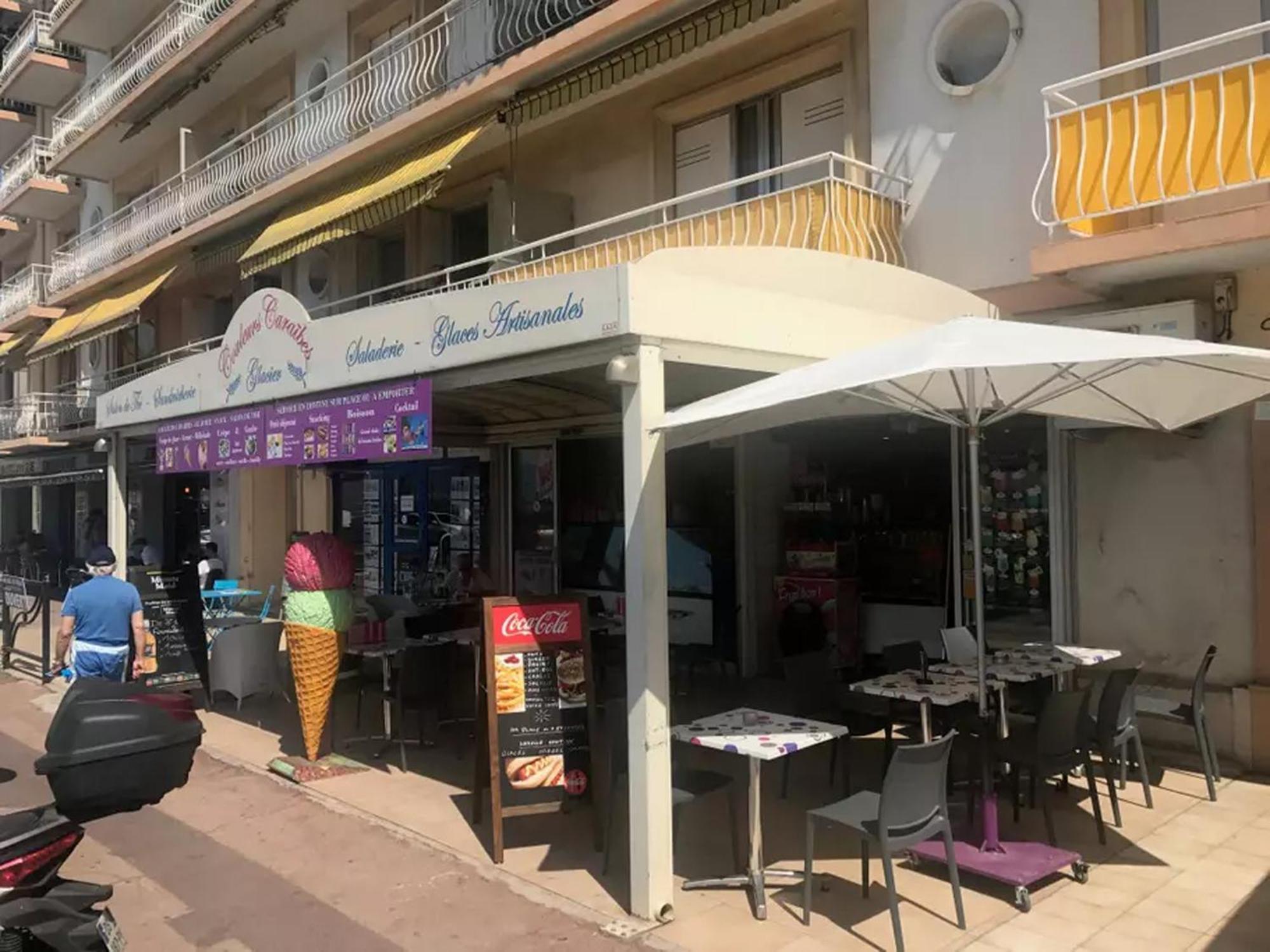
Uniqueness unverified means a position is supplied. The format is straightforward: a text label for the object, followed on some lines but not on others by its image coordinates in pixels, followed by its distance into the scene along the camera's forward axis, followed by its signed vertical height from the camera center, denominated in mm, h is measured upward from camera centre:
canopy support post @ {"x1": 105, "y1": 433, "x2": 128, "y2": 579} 11133 +50
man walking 7785 -944
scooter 3324 -1061
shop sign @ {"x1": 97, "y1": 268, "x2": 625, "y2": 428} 5090 +1013
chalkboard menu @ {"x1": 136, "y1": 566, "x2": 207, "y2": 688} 9500 -1186
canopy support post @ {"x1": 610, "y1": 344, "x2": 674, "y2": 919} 4777 -679
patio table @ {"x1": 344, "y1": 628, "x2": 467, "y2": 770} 7848 -1204
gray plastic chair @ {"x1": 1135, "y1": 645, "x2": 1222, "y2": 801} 6285 -1458
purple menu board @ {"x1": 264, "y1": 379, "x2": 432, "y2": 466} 6289 +504
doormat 7309 -1995
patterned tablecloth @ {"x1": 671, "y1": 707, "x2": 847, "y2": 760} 4832 -1236
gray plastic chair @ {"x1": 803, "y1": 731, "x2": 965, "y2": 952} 4316 -1470
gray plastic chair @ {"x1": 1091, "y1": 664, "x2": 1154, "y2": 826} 5598 -1335
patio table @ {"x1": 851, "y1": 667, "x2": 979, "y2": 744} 5547 -1170
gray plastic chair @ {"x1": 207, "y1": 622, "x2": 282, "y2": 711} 9641 -1529
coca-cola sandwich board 5602 -1195
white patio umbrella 4324 +539
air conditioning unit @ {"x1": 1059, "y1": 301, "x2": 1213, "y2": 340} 6898 +1146
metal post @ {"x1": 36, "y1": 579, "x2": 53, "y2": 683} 11570 -1446
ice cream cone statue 7414 -920
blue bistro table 13242 -1404
